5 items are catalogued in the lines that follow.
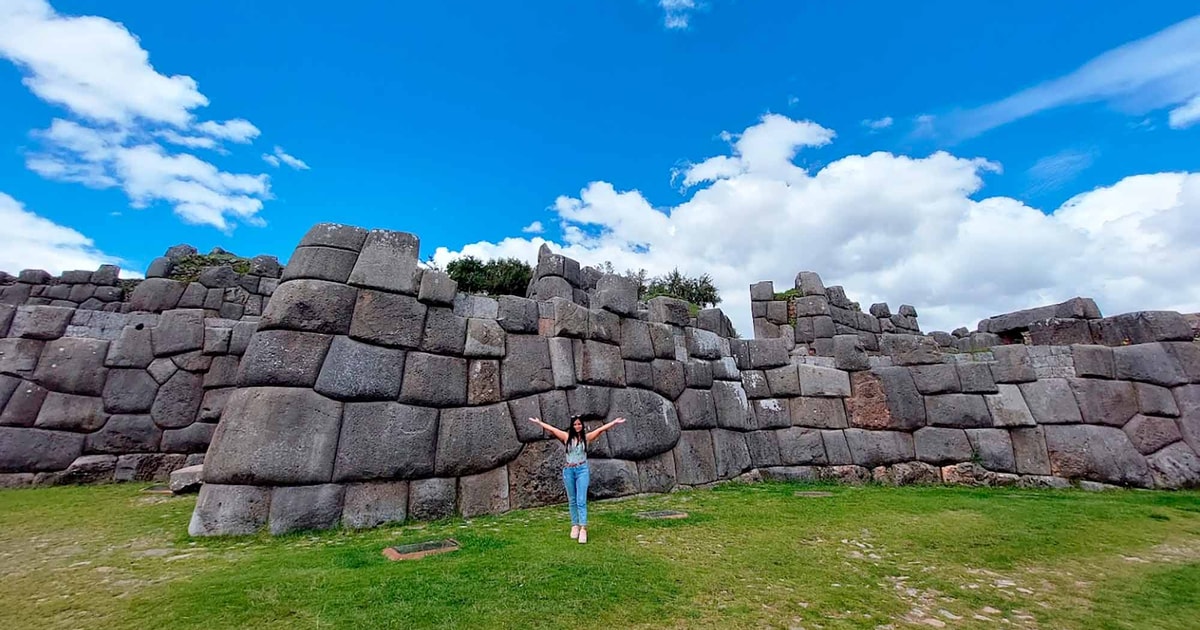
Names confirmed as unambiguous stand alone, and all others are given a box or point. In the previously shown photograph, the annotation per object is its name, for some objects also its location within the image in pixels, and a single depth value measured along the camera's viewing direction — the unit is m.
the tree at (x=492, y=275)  30.95
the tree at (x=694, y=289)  32.94
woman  4.87
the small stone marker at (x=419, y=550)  4.16
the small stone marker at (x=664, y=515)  5.86
